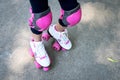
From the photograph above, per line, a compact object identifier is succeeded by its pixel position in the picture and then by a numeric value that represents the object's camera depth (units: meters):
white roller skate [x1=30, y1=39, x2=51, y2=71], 1.45
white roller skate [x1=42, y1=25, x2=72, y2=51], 1.52
